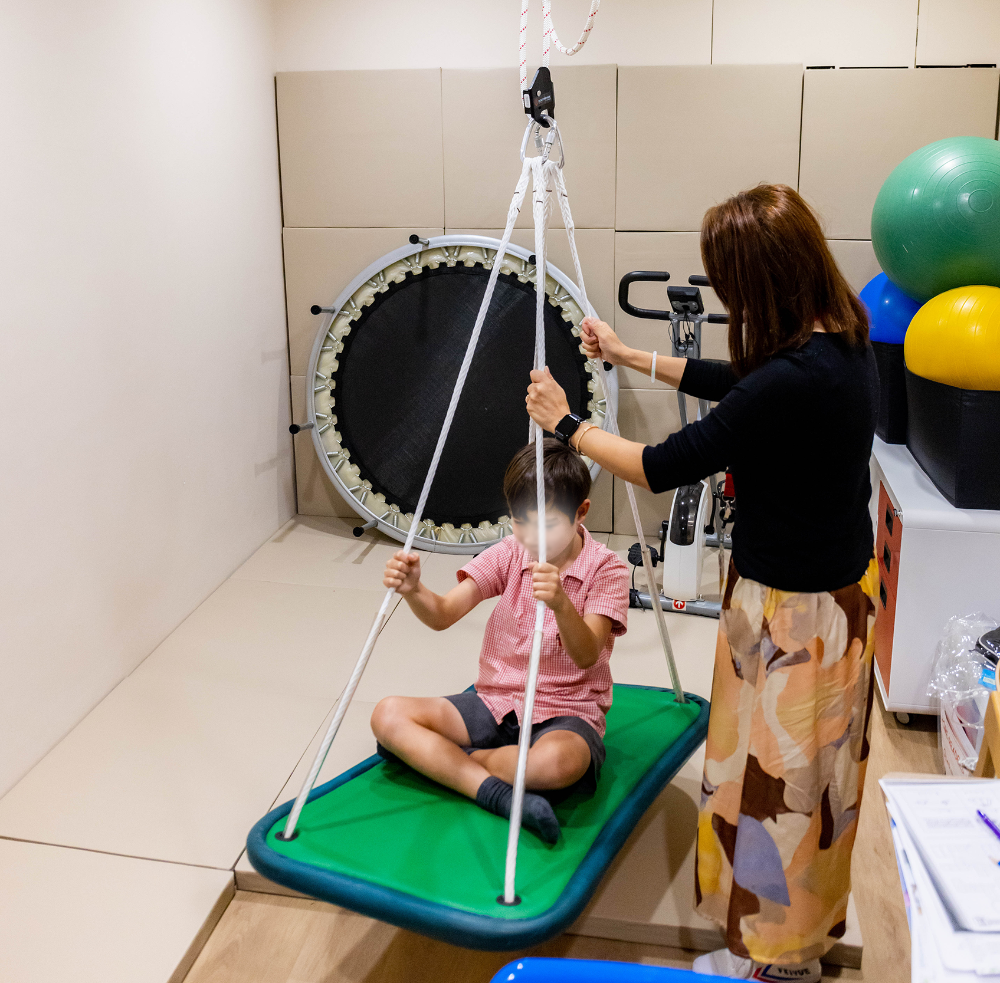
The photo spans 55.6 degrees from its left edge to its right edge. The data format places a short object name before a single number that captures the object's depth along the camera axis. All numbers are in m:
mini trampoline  3.62
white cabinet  2.41
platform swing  1.54
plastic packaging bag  2.18
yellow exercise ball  2.31
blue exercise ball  2.96
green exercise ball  2.52
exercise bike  3.05
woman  1.44
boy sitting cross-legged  1.85
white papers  0.80
